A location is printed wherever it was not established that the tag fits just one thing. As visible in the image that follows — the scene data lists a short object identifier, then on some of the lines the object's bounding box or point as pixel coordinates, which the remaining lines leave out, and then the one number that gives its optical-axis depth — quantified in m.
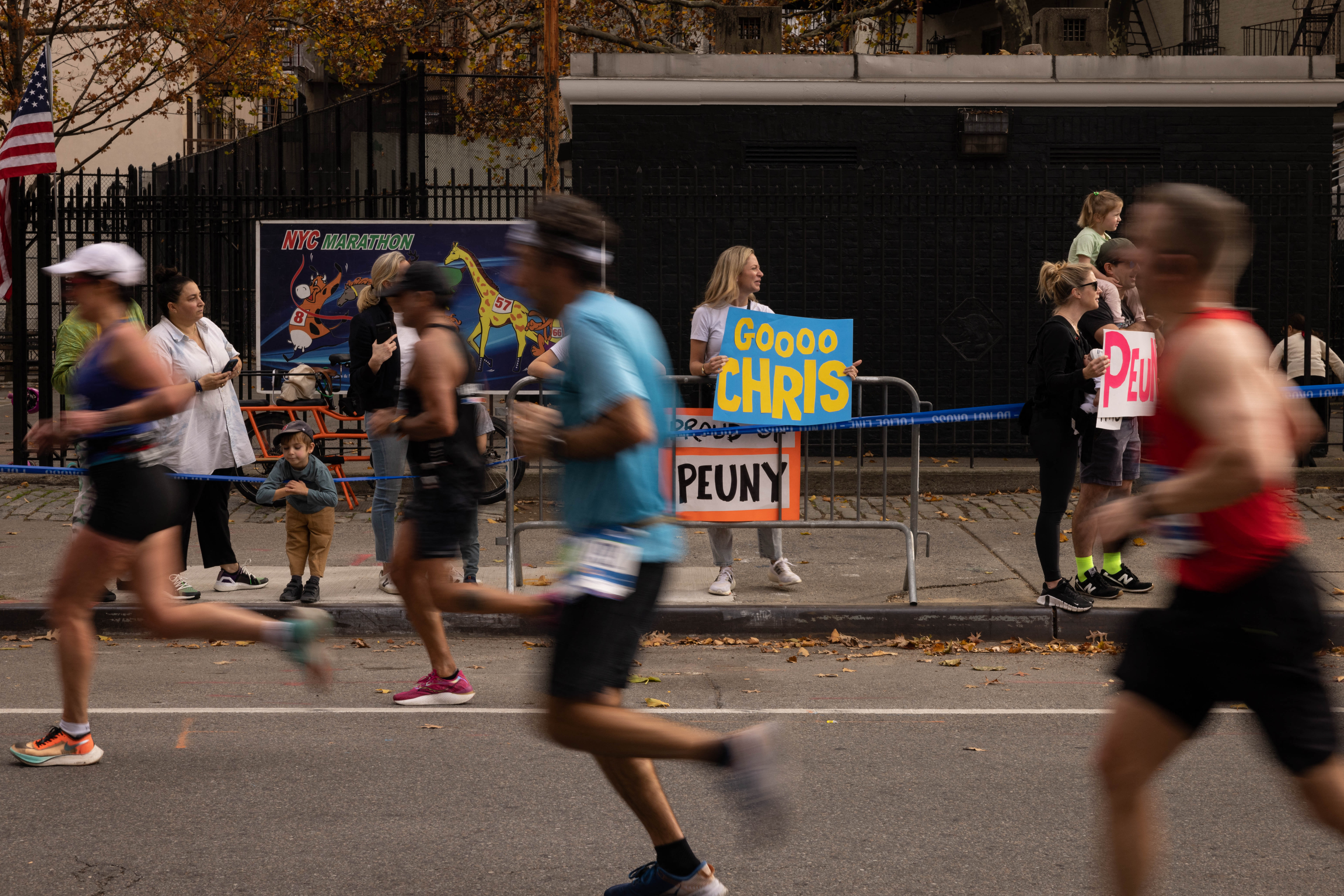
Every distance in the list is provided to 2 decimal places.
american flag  11.33
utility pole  15.43
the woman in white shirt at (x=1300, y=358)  12.93
